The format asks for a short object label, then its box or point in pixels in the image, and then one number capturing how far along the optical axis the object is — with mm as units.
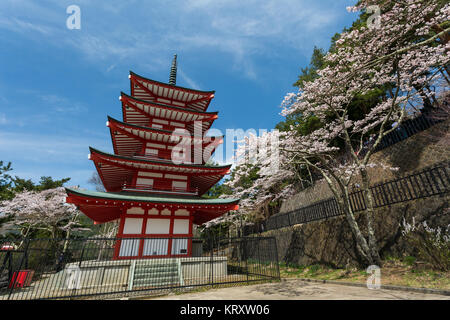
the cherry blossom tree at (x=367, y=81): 7008
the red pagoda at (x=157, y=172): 11500
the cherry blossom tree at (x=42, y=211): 21203
